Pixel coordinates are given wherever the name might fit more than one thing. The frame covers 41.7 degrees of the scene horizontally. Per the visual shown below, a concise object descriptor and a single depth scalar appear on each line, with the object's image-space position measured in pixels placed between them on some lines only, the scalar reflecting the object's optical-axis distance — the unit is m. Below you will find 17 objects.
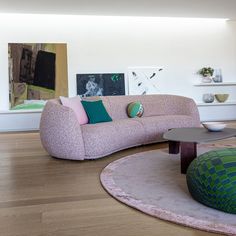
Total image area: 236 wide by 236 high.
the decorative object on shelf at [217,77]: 7.62
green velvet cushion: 4.38
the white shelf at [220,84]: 7.50
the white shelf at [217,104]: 7.40
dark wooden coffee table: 3.05
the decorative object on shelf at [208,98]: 7.49
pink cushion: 4.13
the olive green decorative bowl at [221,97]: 7.53
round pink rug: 1.98
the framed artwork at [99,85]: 6.89
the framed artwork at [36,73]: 6.59
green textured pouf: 2.04
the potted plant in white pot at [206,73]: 7.49
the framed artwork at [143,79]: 7.17
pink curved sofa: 3.66
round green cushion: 4.96
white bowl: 3.45
